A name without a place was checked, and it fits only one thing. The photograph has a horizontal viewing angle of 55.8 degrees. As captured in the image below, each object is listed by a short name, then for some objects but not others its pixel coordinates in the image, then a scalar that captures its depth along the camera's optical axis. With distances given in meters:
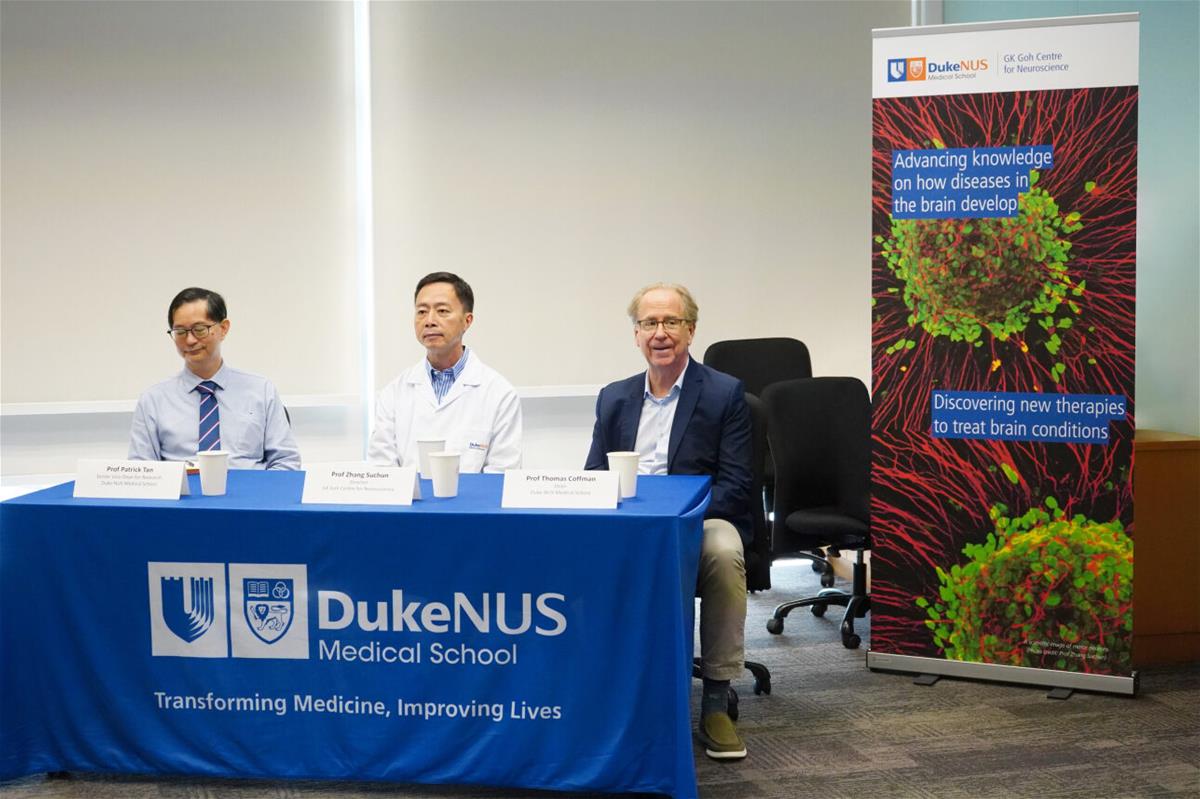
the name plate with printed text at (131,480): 2.72
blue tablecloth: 2.55
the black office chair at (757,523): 3.29
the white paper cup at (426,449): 2.90
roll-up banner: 3.43
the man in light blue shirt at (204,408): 3.55
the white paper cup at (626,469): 2.67
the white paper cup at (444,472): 2.67
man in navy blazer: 2.99
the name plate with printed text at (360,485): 2.63
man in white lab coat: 3.42
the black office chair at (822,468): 4.06
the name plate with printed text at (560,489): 2.56
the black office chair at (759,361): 4.88
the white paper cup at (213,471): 2.73
